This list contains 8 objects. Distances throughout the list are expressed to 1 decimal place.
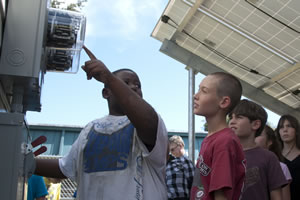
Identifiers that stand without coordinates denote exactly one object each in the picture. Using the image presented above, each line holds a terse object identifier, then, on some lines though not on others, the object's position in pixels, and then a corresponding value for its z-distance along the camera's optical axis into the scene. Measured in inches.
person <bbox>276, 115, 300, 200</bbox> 100.0
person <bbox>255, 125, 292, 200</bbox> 105.6
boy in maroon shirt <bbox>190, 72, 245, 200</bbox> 49.1
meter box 44.6
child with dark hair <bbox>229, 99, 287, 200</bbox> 73.6
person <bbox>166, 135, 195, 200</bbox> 138.5
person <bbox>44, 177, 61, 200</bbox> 223.6
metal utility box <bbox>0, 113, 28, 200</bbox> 35.2
